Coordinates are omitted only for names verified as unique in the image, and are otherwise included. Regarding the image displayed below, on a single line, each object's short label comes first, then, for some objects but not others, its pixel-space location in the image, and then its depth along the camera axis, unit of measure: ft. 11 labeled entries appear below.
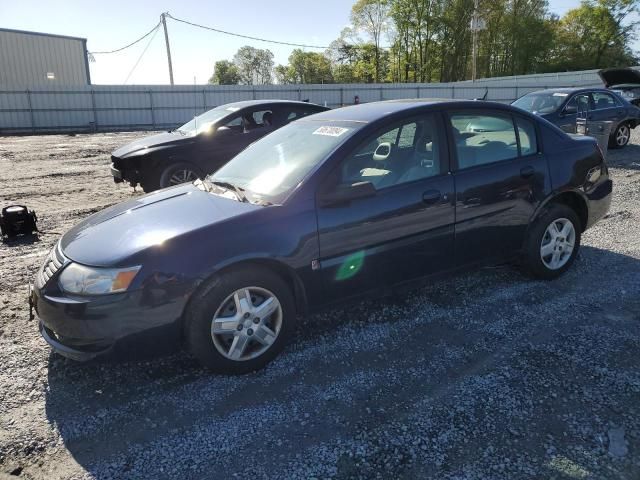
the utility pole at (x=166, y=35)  100.87
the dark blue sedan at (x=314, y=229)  9.14
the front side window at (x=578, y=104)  34.12
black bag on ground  19.39
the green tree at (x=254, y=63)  283.59
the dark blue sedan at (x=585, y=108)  33.76
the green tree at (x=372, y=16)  175.73
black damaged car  24.68
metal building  84.79
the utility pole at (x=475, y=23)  89.52
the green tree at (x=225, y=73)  281.74
